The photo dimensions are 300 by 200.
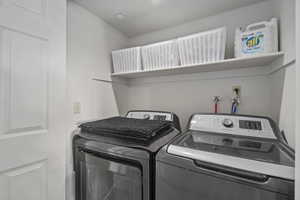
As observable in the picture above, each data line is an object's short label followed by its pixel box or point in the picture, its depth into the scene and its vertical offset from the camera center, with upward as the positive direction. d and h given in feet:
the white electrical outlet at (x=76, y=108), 4.42 -0.29
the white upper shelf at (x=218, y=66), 3.50 +0.99
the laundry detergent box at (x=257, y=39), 3.34 +1.49
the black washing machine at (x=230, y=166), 1.87 -1.04
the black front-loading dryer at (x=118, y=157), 2.89 -1.34
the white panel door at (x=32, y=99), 2.45 +0.00
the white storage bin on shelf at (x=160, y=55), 4.48 +1.46
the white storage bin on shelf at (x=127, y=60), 5.07 +1.47
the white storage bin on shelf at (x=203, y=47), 3.78 +1.48
